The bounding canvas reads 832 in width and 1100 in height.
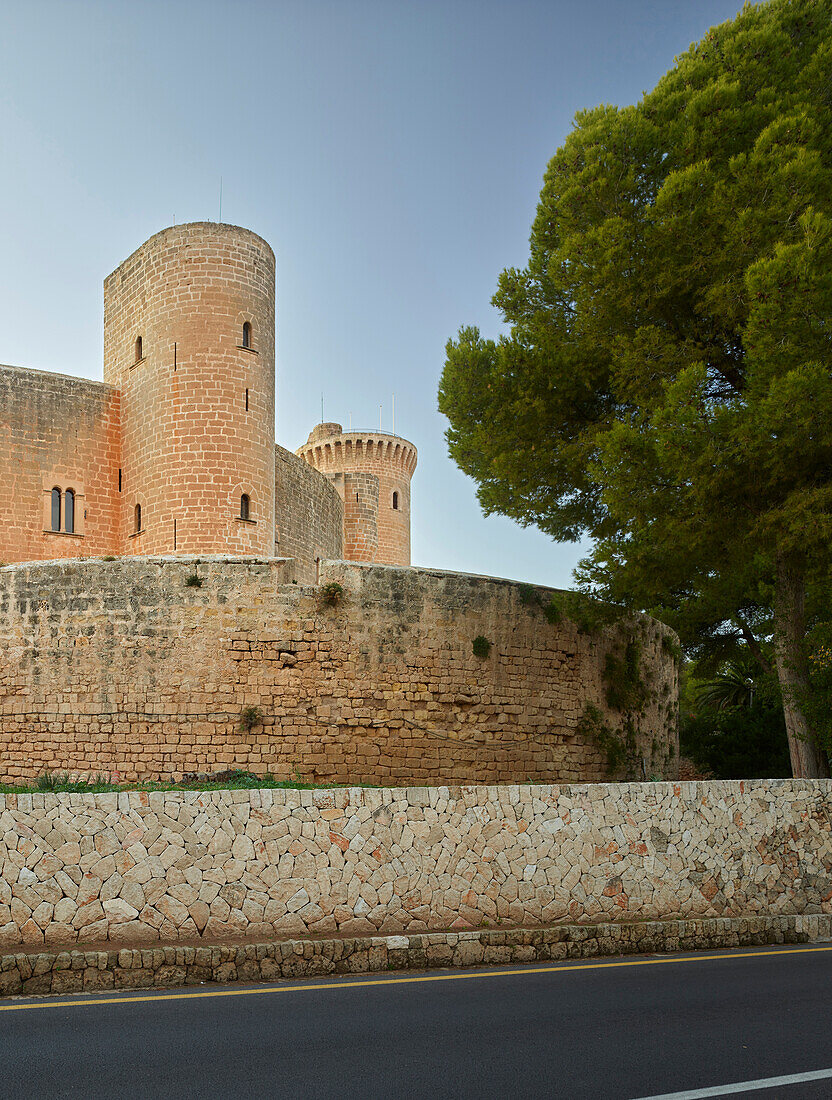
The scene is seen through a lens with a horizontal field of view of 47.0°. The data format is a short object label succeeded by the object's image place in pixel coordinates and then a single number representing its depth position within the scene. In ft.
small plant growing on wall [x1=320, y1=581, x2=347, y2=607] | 47.42
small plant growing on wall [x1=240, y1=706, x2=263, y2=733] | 45.47
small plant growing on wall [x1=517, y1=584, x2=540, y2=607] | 51.96
